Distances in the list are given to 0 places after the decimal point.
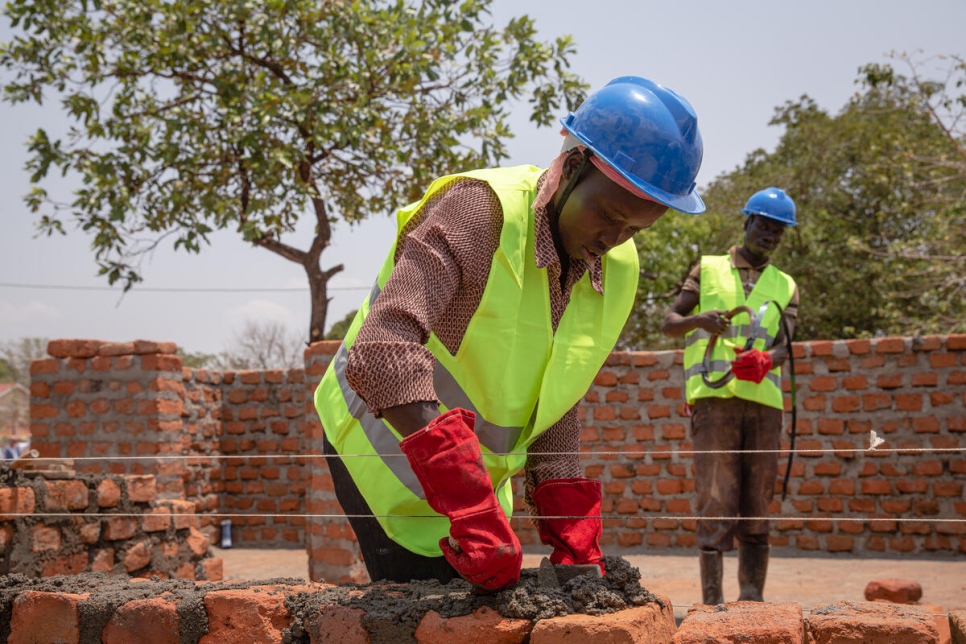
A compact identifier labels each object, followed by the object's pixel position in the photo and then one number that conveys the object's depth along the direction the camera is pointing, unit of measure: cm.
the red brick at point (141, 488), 513
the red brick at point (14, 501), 435
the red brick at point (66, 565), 454
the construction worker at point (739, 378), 466
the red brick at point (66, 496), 458
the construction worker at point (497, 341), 181
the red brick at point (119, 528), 494
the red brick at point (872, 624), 201
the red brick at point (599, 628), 187
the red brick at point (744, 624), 194
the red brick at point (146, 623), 244
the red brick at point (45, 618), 256
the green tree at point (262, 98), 995
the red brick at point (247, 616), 233
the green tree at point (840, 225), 1315
